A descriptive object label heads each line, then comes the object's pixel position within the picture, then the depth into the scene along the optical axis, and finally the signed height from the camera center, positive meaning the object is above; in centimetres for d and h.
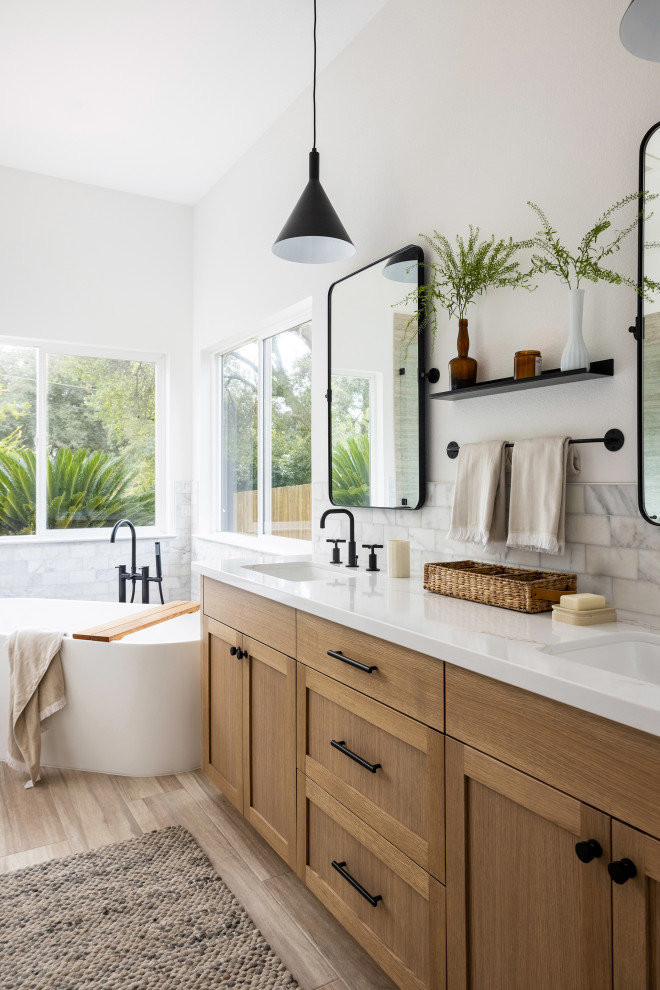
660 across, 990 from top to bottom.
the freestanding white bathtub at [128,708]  282 -90
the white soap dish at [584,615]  151 -27
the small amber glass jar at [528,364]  184 +37
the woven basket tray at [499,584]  164 -22
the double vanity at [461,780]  100 -56
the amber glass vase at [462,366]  210 +42
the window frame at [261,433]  353 +40
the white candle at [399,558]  225 -20
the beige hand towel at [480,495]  196 +1
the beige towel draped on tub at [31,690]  277 -82
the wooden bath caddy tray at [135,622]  288 -59
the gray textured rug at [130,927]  169 -120
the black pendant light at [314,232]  230 +94
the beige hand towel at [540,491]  176 +2
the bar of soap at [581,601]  152 -24
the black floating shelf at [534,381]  168 +32
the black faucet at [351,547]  257 -19
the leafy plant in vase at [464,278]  199 +69
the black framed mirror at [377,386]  240 +44
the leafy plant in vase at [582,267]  163 +61
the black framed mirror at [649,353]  156 +34
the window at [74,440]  411 +37
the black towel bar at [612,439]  167 +15
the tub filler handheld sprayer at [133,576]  390 -46
